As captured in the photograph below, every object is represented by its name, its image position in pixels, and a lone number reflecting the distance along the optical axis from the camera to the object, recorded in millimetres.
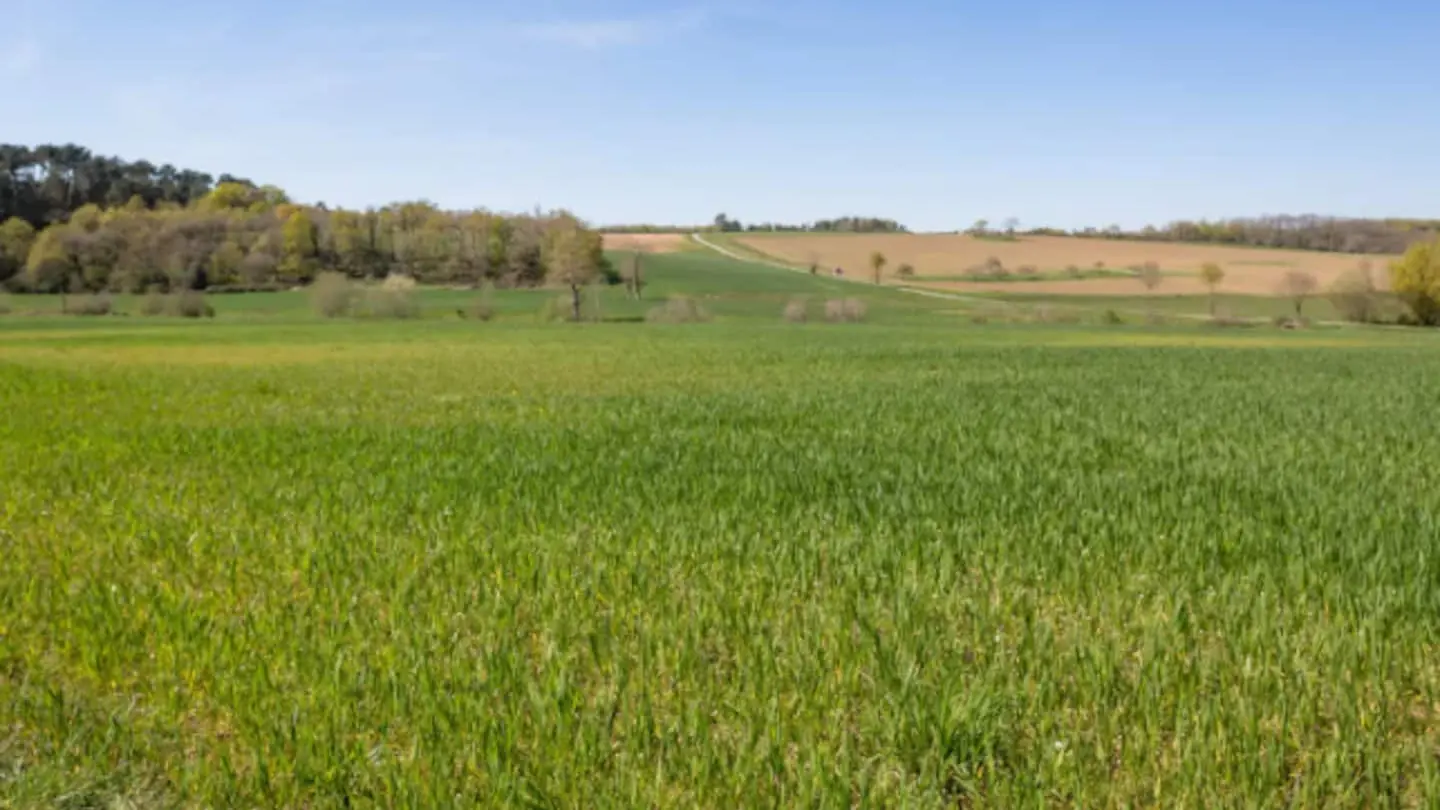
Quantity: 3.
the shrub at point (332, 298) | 92438
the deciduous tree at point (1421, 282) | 95938
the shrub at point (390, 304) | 91625
